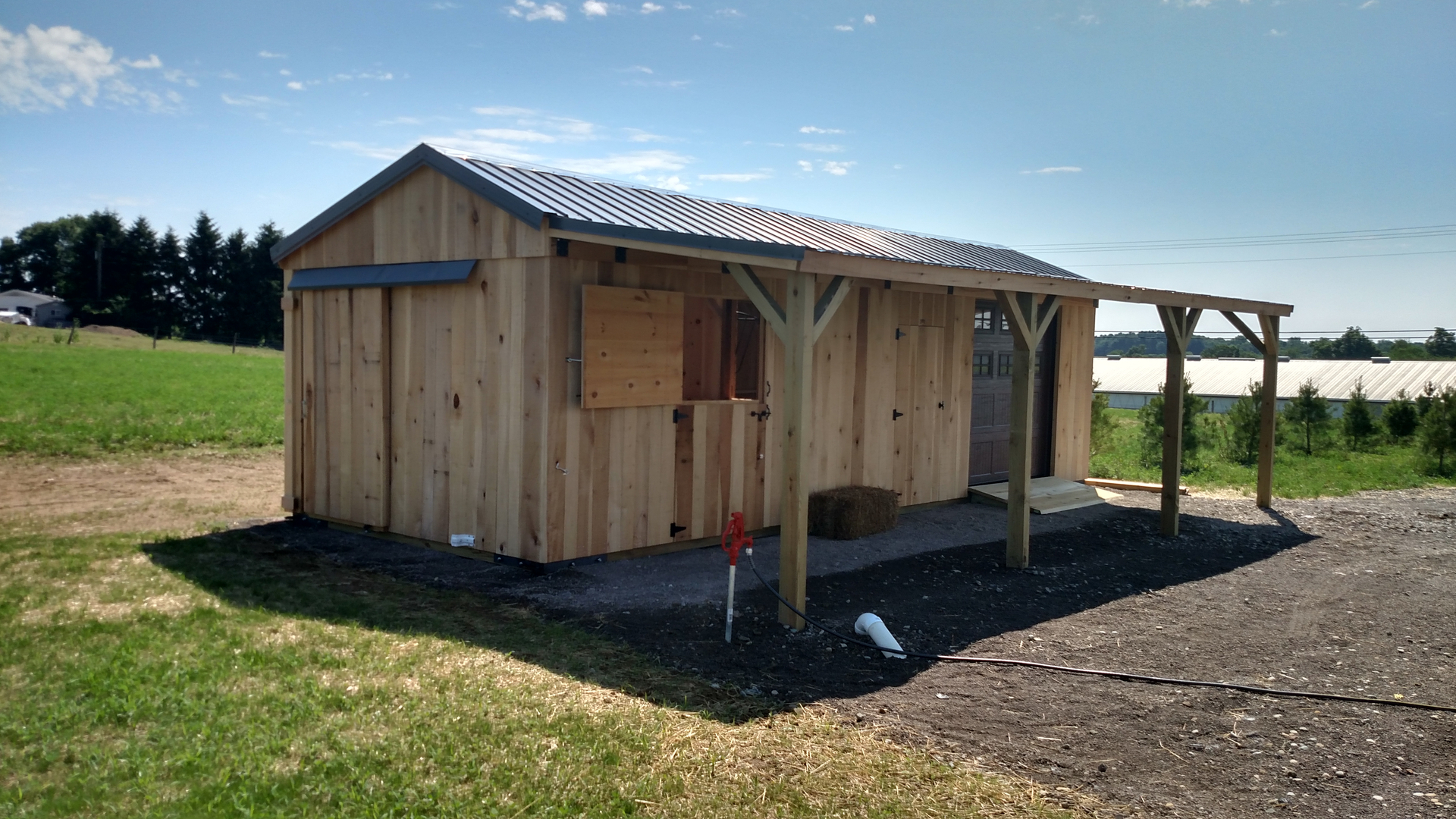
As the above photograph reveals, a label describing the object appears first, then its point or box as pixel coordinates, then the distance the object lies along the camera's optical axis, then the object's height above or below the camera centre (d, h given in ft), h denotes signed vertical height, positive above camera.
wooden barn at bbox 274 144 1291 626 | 22.24 +0.14
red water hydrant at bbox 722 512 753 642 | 17.42 -3.23
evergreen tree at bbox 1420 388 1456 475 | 50.39 -2.68
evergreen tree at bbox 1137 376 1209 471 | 50.93 -2.87
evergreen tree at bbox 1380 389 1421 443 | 61.26 -2.63
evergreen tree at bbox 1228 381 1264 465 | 55.01 -3.00
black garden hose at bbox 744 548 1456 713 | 15.53 -5.25
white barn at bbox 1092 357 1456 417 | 127.85 -0.15
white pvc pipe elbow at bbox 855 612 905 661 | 17.25 -4.89
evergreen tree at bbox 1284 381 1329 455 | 59.47 -2.28
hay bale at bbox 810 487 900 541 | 28.17 -4.32
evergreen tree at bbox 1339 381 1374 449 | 62.08 -2.94
